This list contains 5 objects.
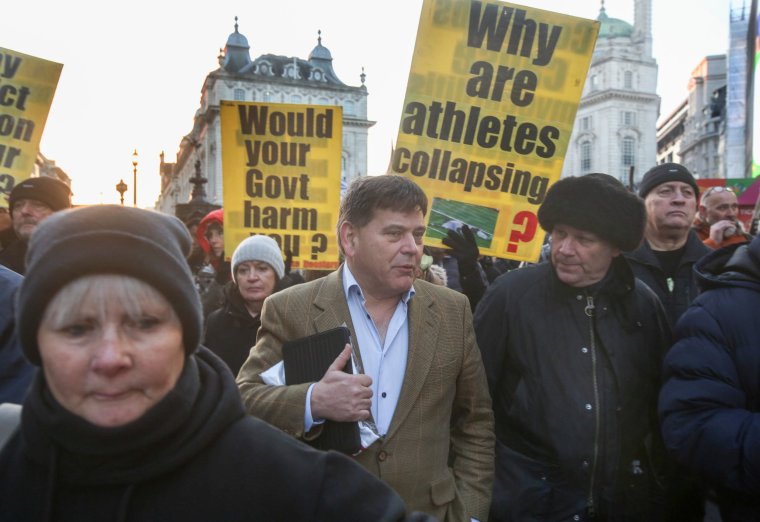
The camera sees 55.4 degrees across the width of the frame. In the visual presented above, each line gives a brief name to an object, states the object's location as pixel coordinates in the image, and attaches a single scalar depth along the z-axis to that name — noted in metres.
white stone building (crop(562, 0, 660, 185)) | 86.19
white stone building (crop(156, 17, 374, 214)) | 70.12
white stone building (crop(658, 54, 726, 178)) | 76.49
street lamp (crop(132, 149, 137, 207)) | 28.66
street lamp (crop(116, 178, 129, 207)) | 29.59
